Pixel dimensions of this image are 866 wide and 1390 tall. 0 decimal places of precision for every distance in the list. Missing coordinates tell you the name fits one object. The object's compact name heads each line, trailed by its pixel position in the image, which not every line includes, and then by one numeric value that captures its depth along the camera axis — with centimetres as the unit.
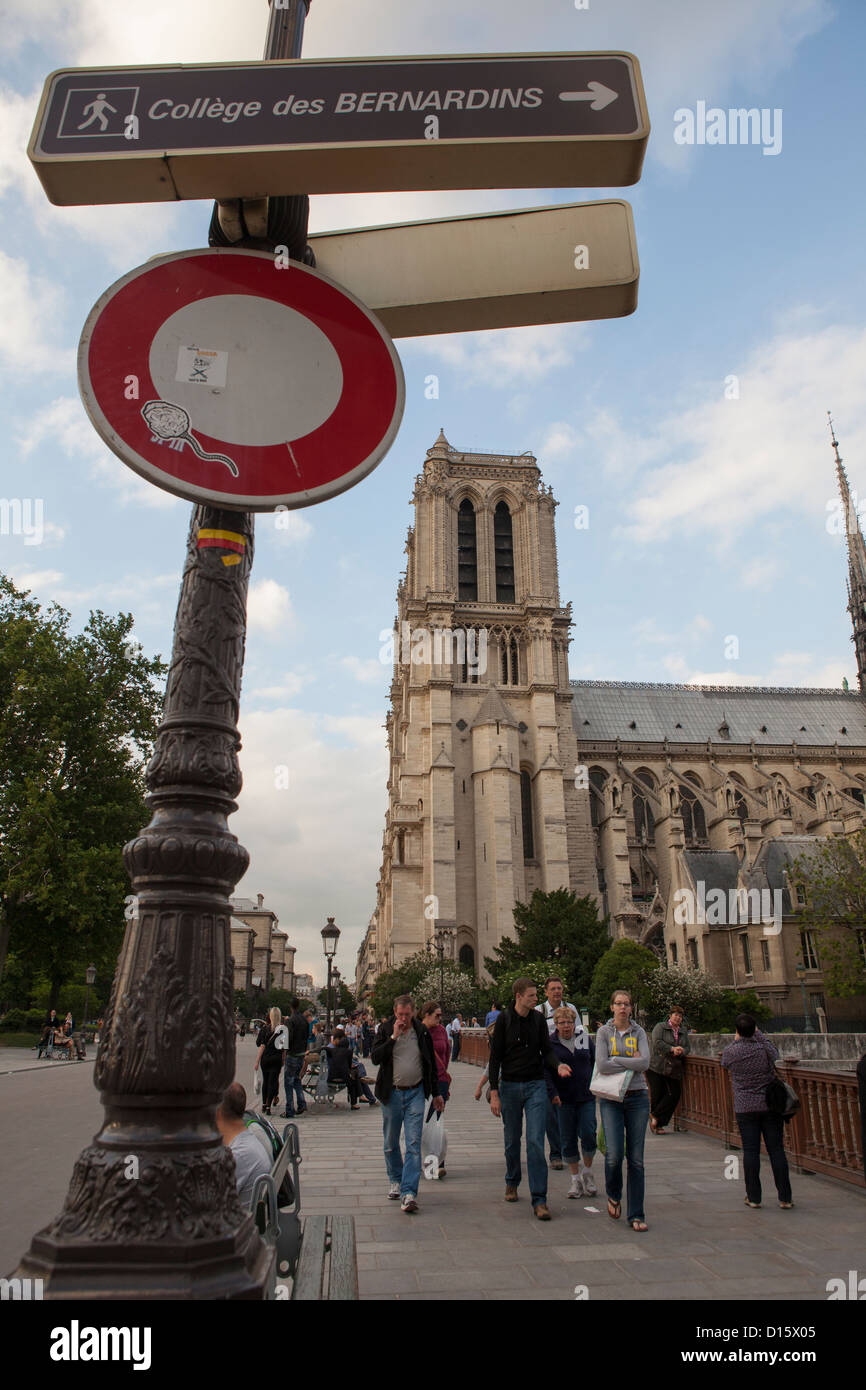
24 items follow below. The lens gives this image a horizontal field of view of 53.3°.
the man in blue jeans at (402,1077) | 749
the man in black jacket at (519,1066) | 707
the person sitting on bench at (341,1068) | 1559
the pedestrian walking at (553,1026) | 882
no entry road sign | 227
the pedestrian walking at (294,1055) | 1384
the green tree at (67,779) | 2630
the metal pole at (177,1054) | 185
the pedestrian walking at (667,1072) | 1079
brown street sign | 225
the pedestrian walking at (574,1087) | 813
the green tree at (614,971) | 3005
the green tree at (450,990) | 3409
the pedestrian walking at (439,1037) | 923
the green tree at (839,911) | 3212
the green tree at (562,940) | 3484
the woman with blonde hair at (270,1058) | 1309
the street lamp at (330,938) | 2436
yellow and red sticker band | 247
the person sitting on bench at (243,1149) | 420
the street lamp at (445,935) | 4028
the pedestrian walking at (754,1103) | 689
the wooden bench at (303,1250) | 324
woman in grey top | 621
